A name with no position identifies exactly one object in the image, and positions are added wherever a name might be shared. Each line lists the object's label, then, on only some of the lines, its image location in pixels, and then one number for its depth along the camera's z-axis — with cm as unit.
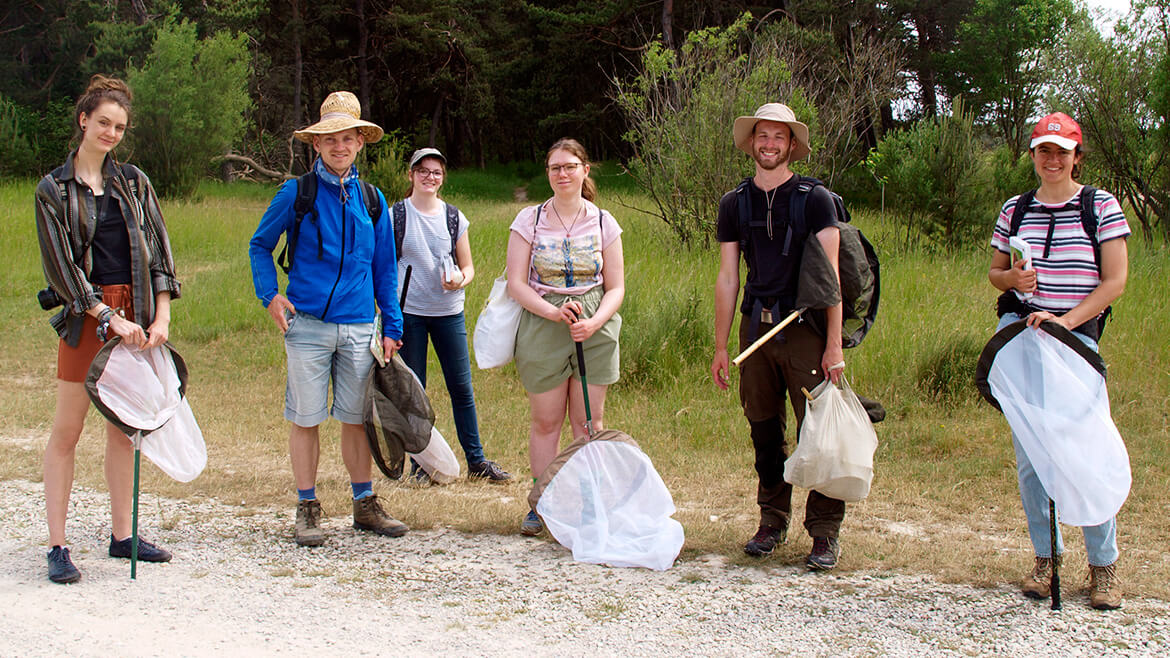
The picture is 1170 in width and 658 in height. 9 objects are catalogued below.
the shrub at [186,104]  2200
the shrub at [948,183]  1331
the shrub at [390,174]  1877
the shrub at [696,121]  1286
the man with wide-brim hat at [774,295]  397
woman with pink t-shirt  447
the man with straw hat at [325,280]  433
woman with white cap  554
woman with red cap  361
